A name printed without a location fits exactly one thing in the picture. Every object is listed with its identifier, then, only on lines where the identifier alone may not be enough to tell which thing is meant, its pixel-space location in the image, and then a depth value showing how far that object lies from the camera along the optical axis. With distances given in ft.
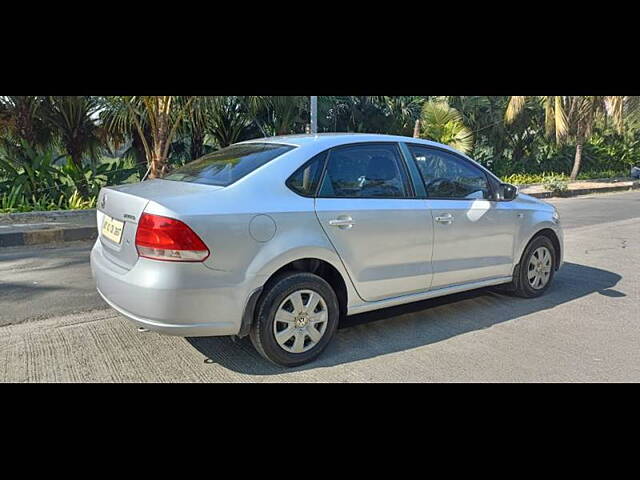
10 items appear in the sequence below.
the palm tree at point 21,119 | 31.73
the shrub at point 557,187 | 48.26
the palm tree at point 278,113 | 38.06
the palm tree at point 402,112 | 53.26
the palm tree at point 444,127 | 48.96
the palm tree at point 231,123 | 38.88
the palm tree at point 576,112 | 53.93
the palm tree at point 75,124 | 33.94
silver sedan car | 8.88
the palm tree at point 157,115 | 29.17
